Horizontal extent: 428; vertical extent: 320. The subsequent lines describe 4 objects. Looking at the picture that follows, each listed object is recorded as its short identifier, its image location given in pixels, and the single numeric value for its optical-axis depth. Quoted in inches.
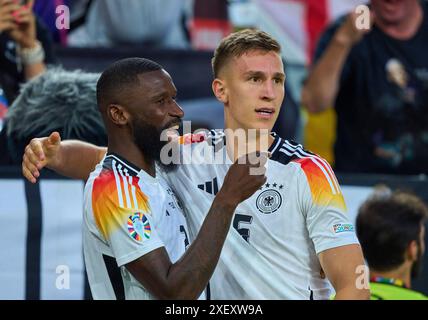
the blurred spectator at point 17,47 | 448.1
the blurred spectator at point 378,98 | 500.1
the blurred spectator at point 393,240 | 370.6
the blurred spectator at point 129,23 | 521.3
